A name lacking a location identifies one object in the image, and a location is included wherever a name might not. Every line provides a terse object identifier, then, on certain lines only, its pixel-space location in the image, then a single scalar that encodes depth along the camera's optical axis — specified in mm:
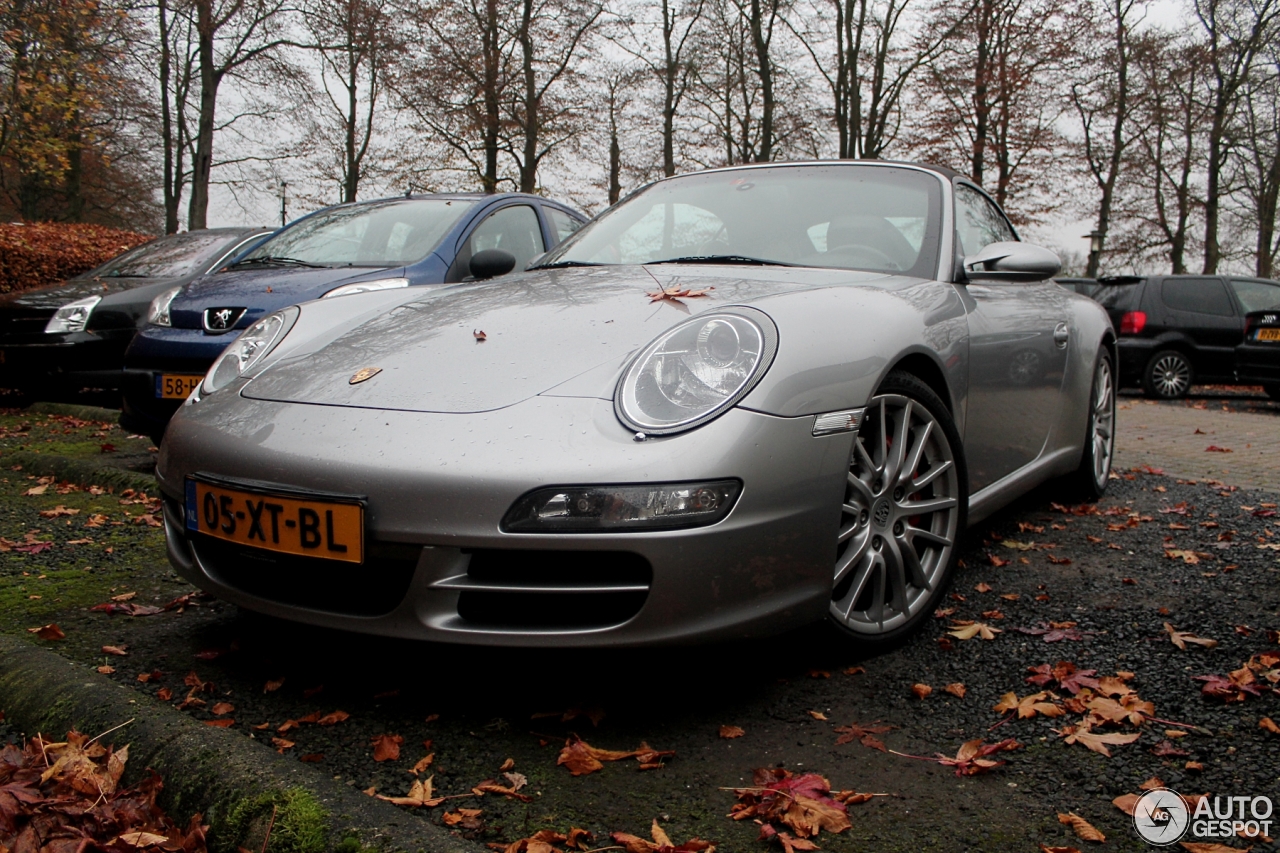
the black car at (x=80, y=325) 7434
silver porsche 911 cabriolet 2027
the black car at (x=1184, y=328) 12484
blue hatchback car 4840
